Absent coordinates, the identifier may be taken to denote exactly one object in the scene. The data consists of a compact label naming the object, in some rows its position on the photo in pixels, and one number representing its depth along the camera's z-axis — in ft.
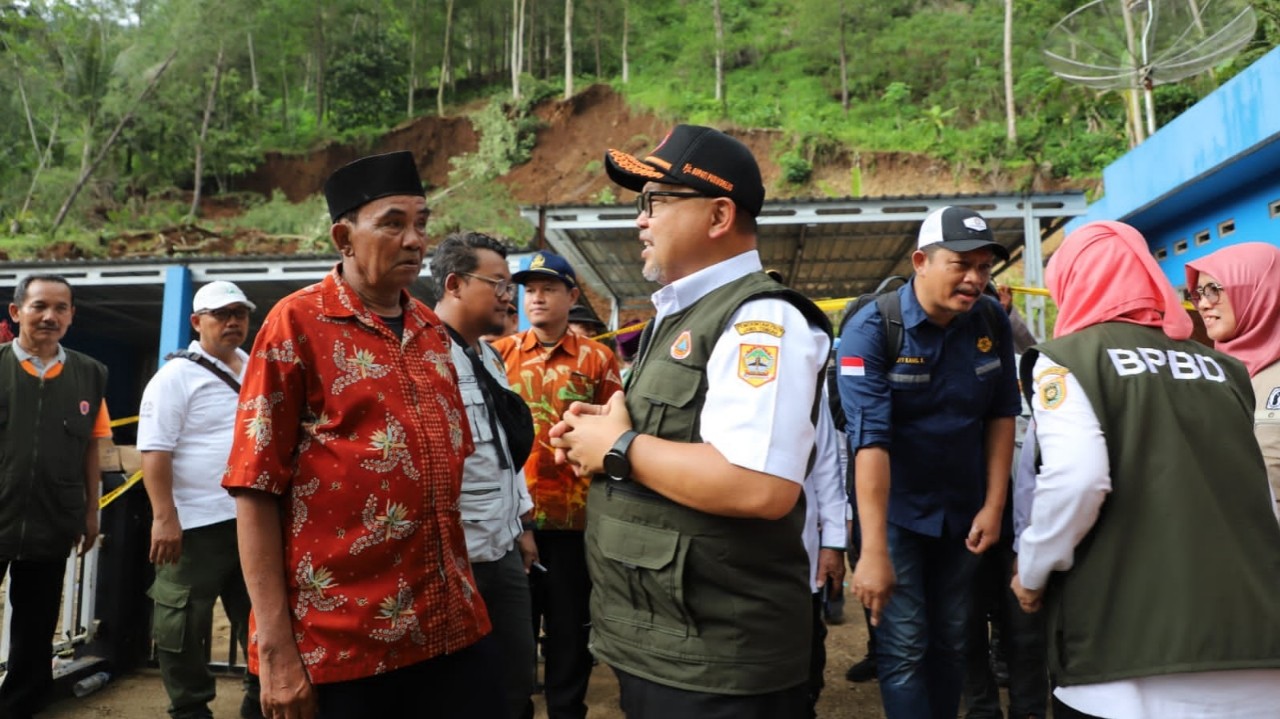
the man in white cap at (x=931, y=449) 9.31
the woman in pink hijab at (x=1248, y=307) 8.35
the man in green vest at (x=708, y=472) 5.17
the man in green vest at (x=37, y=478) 12.29
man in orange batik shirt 11.93
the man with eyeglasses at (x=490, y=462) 8.81
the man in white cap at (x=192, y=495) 11.92
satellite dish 34.76
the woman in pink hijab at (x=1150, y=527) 5.69
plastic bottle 14.25
